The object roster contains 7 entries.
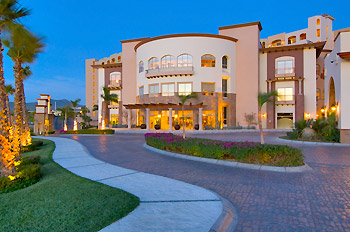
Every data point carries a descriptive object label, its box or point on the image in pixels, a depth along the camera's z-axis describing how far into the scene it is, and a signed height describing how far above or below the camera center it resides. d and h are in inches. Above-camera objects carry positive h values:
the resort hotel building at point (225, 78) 1585.9 +283.9
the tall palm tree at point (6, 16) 288.5 +138.9
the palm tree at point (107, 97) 1813.5 +168.8
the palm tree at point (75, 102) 1845.5 +127.9
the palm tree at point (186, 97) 956.8 +88.4
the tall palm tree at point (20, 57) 374.5 +127.1
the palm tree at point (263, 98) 573.6 +50.9
